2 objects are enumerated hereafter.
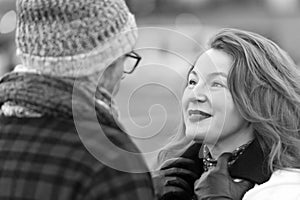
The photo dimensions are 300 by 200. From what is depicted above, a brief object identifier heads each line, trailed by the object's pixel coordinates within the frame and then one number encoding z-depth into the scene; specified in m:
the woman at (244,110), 5.12
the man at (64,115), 3.96
